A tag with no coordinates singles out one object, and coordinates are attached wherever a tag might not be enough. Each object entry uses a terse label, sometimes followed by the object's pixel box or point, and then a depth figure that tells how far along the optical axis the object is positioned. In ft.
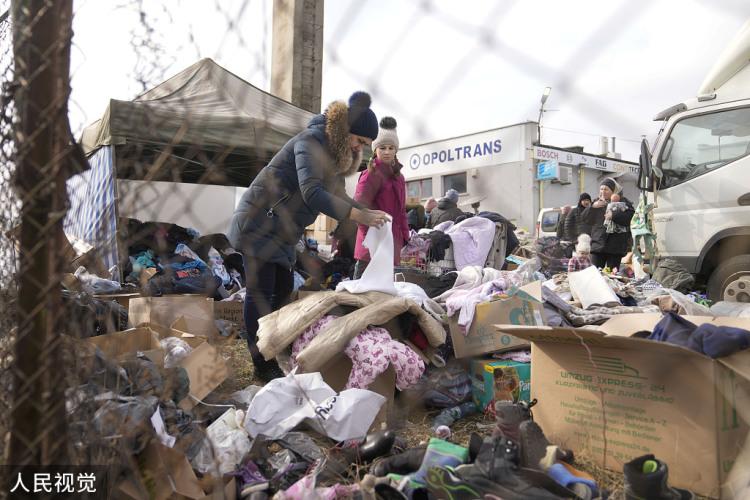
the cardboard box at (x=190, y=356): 6.75
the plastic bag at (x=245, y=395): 7.25
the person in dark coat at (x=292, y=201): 7.45
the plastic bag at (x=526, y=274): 11.35
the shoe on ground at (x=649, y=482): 4.14
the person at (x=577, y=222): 19.53
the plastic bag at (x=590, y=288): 10.69
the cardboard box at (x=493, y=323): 8.38
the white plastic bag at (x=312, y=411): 6.11
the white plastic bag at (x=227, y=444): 5.14
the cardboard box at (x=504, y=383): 7.54
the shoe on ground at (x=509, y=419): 5.00
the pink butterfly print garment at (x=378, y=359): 6.95
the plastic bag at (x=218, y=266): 15.42
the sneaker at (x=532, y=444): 4.88
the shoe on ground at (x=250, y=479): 4.92
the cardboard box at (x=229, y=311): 12.93
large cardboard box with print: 5.04
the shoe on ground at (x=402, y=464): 4.93
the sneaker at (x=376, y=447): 5.47
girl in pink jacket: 9.82
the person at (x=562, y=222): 20.32
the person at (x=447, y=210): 15.70
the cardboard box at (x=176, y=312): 9.49
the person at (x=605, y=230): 18.24
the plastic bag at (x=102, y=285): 10.95
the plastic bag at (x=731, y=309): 10.11
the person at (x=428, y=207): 19.70
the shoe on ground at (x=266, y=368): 8.55
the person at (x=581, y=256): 16.16
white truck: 13.23
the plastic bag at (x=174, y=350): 7.08
